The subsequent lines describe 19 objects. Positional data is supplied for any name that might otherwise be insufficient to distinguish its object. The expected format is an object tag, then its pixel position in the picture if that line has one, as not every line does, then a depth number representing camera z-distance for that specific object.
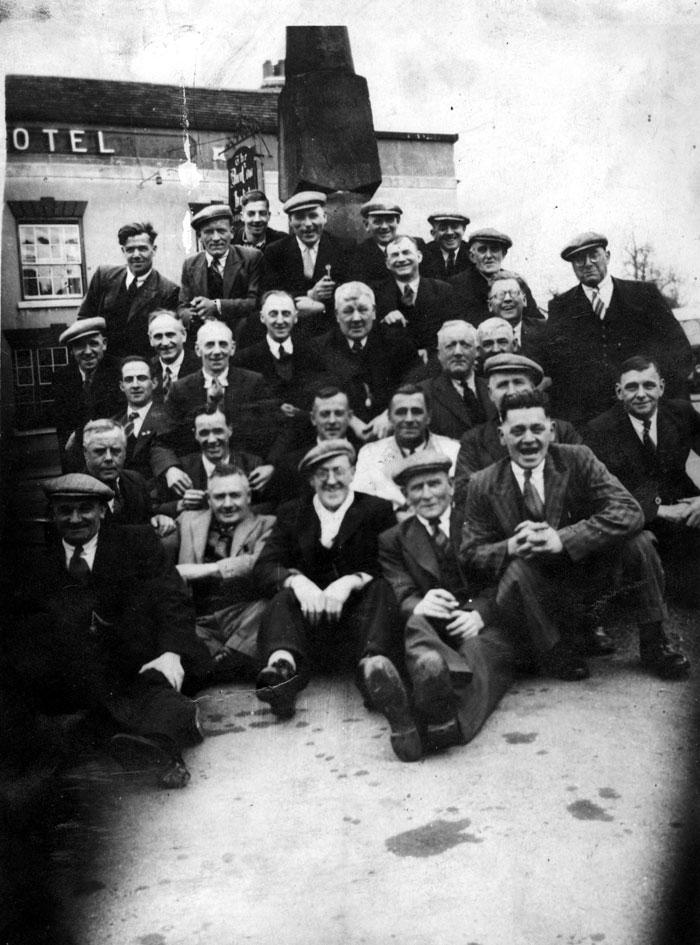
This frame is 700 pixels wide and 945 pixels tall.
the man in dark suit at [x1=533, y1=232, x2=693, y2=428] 3.53
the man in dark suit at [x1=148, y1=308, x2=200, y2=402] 3.51
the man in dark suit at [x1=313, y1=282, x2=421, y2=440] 3.45
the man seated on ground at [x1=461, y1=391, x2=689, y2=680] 3.29
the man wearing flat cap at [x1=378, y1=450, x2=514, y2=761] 3.15
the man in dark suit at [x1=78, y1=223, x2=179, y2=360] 3.44
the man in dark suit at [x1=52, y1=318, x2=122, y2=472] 3.37
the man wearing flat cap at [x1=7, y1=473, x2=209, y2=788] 3.19
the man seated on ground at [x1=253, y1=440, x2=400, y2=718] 3.26
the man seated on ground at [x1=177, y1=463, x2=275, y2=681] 3.30
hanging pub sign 3.48
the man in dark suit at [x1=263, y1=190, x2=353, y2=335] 3.56
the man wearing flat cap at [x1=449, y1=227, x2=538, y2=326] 3.56
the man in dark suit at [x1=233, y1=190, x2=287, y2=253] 3.54
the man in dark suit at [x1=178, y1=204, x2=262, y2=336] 3.53
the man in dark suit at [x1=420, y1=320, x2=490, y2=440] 3.44
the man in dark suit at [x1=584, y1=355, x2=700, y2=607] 3.44
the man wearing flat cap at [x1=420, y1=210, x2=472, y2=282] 3.55
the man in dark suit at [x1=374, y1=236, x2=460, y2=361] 3.52
